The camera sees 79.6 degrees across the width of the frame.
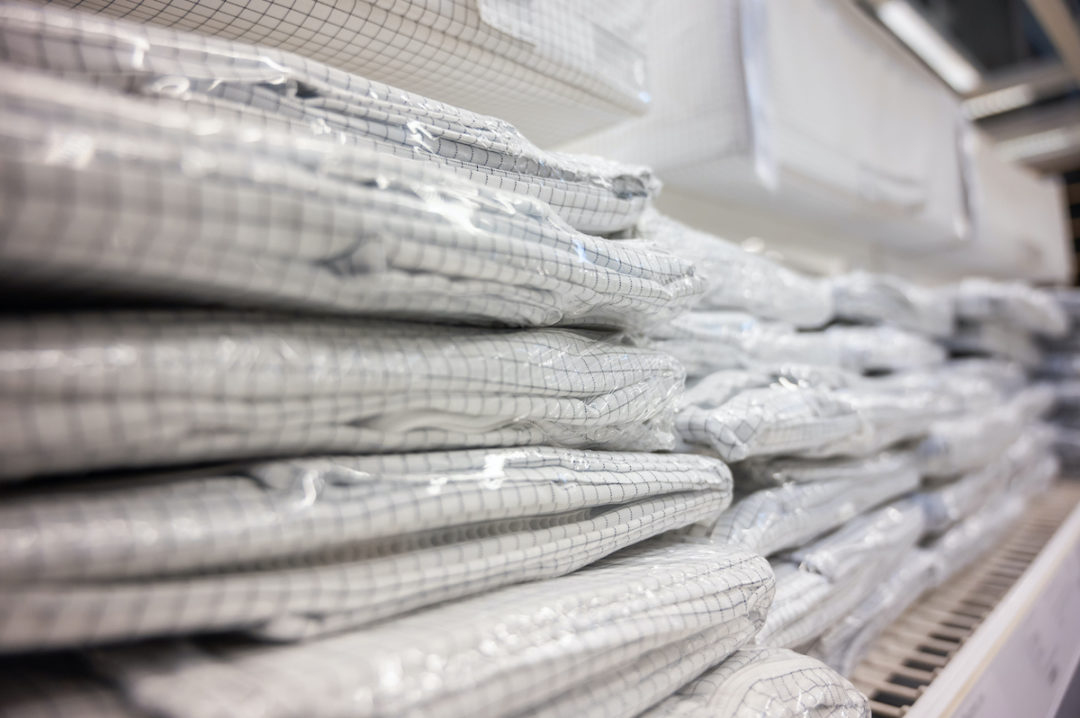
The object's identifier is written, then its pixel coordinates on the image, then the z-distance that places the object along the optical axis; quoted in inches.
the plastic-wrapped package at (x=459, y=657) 9.4
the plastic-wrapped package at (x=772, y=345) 25.9
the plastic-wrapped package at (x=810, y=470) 25.7
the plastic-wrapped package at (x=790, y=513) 22.7
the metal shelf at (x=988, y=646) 22.5
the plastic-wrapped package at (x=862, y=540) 25.5
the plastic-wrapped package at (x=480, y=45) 16.0
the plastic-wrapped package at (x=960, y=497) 35.7
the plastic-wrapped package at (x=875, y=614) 26.0
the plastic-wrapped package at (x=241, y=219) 8.7
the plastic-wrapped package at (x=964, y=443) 35.9
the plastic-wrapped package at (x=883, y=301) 38.7
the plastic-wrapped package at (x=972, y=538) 35.5
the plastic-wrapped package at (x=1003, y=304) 47.9
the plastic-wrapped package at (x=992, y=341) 51.2
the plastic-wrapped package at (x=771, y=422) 21.9
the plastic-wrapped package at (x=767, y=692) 15.4
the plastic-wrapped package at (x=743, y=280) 25.0
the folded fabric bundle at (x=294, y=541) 8.9
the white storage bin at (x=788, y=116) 31.5
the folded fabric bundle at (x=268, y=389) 9.1
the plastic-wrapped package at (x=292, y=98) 10.8
